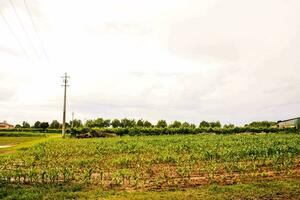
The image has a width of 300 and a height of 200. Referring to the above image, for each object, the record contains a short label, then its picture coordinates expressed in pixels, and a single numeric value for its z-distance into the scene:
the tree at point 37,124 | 156.56
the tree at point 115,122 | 157.20
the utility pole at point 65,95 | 71.01
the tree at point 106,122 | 158.62
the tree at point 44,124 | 149.32
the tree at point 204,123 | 133.43
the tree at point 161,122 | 134.12
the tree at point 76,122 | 158.99
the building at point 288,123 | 85.16
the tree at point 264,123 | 127.99
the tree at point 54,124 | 162.50
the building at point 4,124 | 179.38
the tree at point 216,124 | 131.38
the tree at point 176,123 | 122.45
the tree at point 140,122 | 135.41
